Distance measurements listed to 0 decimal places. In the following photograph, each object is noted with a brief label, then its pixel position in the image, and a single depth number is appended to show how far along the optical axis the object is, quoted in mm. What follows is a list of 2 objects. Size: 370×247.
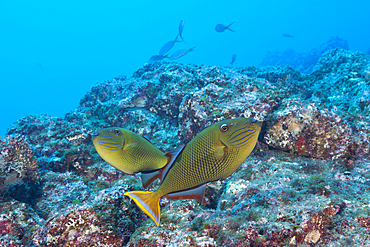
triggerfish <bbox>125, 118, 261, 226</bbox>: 970
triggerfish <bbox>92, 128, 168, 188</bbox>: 1142
